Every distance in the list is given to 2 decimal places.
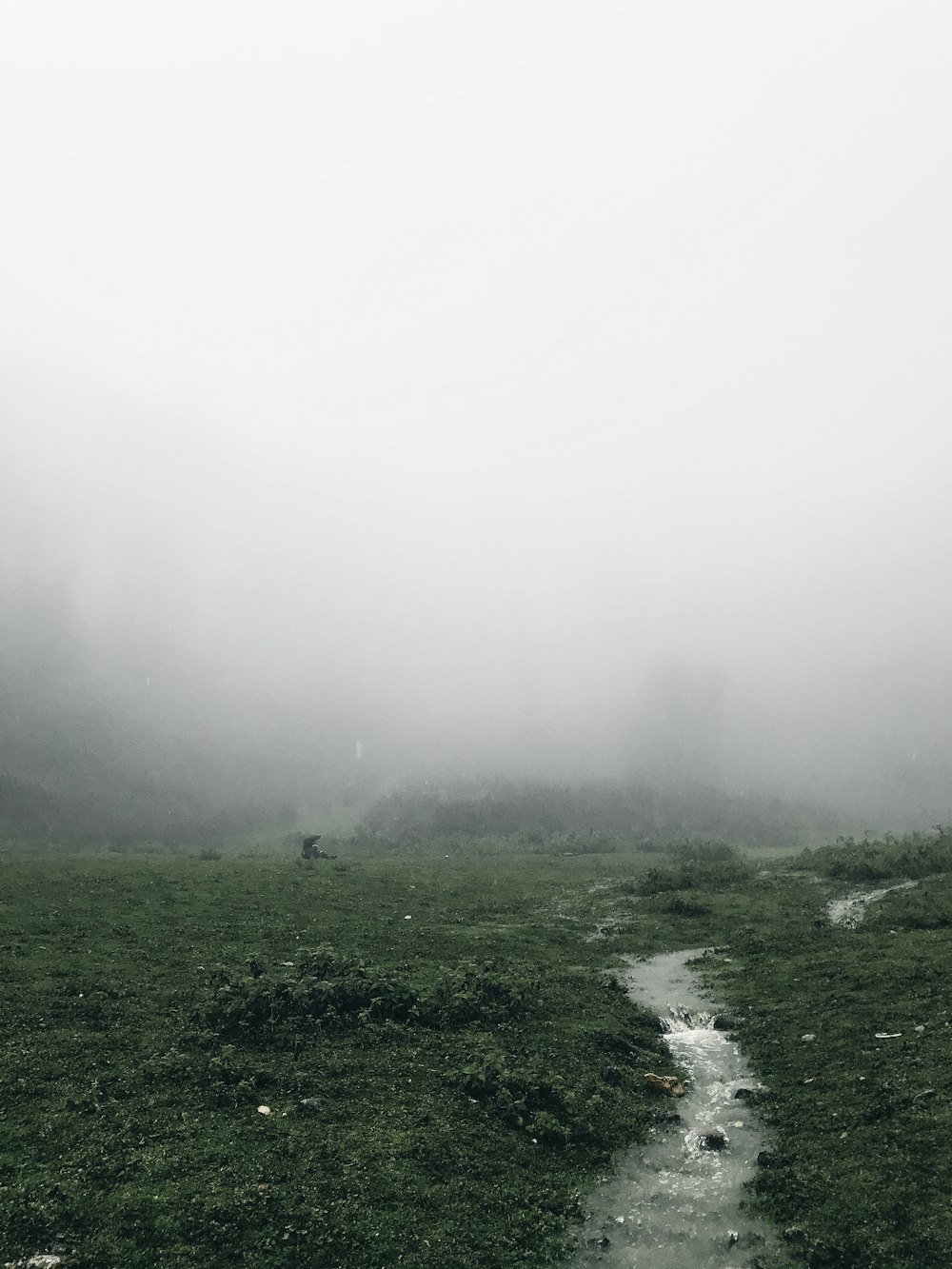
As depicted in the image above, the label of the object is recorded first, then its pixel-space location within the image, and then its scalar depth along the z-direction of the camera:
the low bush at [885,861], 49.75
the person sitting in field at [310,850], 69.94
